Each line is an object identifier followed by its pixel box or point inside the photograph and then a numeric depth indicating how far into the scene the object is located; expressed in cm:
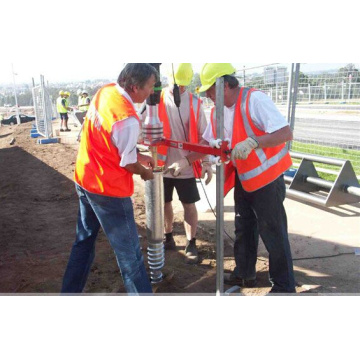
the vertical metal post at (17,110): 2327
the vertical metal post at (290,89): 632
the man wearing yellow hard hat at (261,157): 257
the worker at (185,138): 353
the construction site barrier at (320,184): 518
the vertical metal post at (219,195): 243
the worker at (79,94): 1813
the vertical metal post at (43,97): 1324
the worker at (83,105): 1613
